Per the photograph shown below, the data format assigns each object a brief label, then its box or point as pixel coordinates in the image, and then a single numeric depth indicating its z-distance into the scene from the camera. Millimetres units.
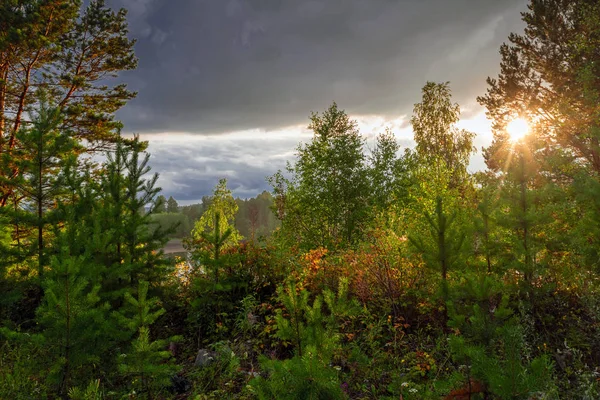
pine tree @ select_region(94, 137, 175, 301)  6680
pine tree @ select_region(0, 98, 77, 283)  7285
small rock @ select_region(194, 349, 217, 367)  5770
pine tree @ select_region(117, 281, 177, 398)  4230
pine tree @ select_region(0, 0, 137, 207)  13727
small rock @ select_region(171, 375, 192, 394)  5255
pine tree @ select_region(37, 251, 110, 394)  4348
